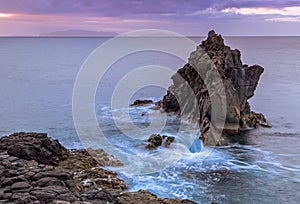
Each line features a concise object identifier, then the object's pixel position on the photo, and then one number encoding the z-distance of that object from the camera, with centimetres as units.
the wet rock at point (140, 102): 5902
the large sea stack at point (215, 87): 4272
